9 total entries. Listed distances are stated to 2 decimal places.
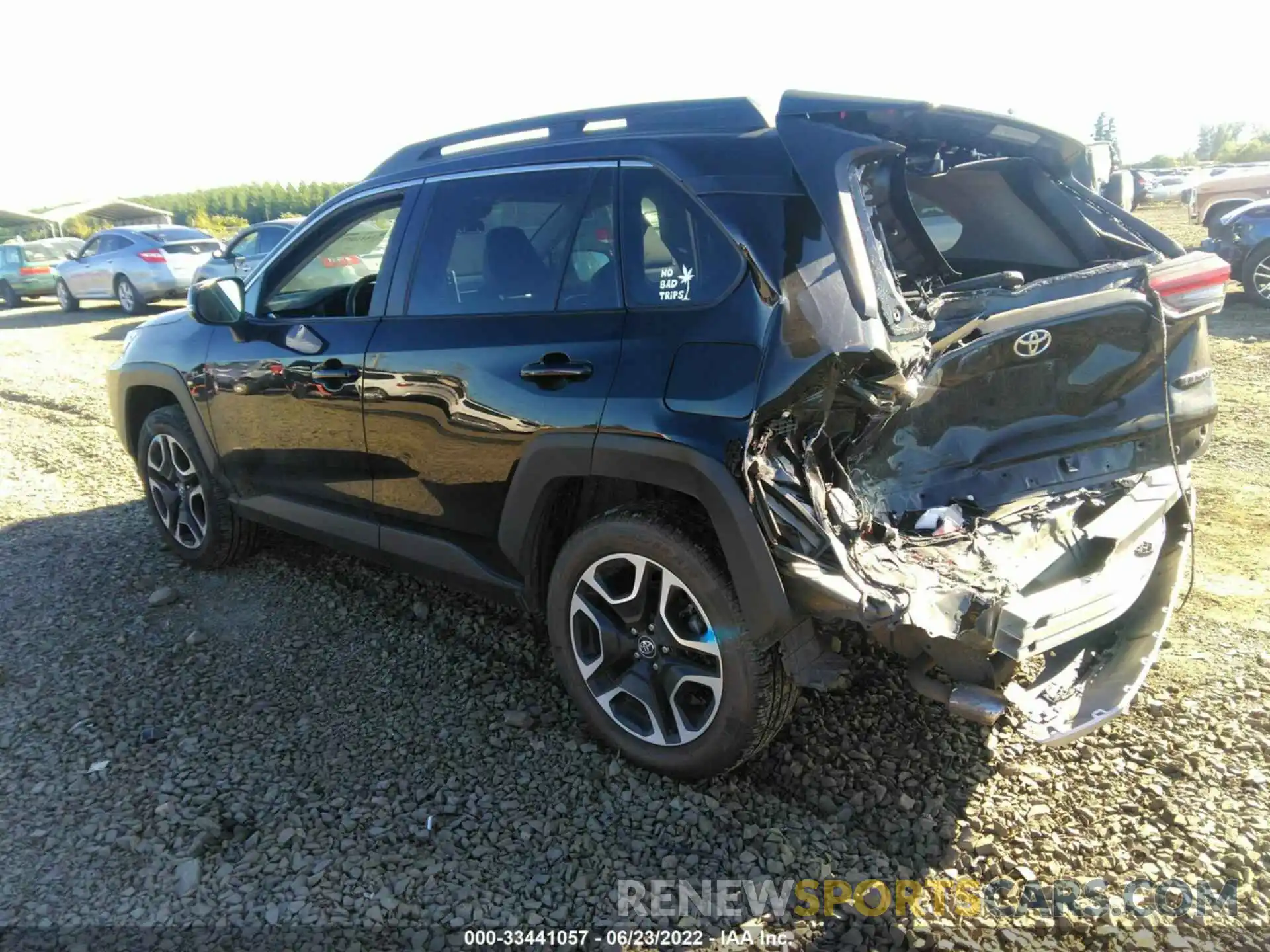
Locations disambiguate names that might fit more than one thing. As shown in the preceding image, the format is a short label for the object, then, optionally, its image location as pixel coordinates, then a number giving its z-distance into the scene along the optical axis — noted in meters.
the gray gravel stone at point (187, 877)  2.56
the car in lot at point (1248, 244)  10.26
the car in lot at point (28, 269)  18.39
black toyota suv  2.55
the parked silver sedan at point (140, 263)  15.24
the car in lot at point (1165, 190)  32.25
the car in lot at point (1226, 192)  13.02
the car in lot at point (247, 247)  14.00
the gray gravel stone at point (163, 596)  4.34
